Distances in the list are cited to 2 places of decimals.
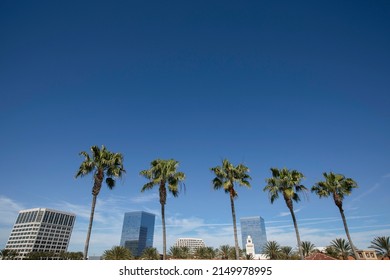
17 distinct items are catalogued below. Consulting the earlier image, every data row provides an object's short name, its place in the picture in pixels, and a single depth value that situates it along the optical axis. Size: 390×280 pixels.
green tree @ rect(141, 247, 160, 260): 62.46
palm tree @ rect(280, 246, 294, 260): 77.31
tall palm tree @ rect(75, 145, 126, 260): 24.97
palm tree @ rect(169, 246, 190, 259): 78.06
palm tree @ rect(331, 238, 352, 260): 63.91
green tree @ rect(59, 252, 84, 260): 150.55
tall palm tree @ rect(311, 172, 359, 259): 31.86
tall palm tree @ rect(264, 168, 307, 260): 30.06
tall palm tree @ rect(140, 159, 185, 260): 26.64
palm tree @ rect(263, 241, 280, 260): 71.75
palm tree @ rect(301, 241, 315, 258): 71.07
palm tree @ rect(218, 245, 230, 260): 85.46
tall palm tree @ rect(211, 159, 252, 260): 28.41
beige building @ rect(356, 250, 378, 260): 48.08
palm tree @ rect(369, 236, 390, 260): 51.84
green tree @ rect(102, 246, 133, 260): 52.30
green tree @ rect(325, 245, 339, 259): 66.21
